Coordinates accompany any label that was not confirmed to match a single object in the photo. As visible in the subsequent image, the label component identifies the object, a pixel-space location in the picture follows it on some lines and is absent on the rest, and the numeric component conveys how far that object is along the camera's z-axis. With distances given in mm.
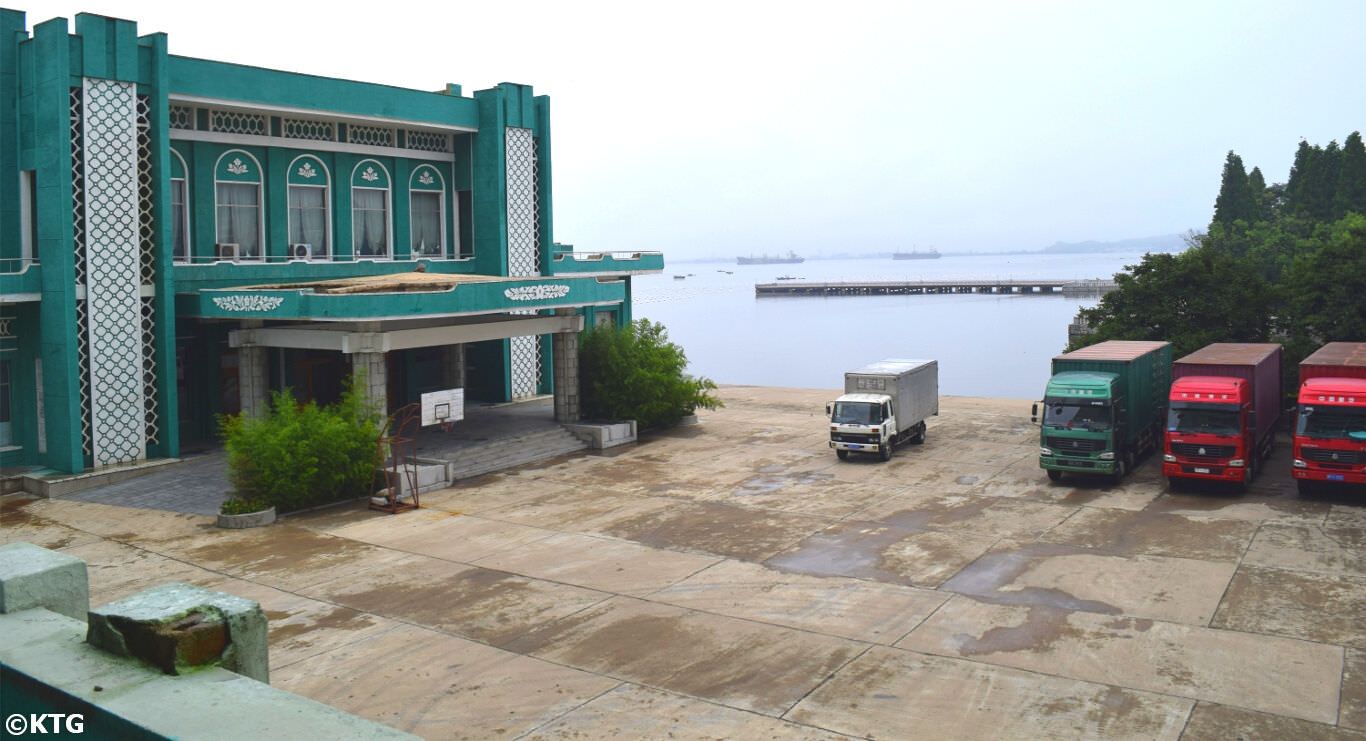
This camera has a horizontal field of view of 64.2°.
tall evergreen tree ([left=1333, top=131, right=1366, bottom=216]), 83750
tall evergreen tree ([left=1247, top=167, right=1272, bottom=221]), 95938
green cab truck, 28469
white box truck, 32875
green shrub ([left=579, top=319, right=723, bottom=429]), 38000
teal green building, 30031
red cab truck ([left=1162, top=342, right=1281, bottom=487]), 27125
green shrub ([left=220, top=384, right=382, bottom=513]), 26688
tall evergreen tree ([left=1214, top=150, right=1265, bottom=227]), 94438
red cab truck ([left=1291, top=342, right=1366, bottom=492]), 25953
